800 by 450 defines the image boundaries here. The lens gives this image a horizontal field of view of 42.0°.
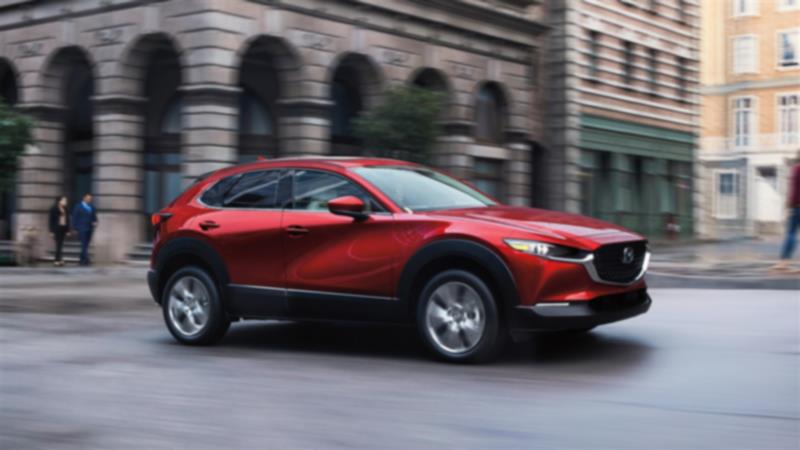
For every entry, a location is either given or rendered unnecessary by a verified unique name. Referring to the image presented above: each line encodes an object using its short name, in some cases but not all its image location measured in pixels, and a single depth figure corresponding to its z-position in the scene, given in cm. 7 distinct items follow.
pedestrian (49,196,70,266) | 2302
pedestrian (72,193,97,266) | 2216
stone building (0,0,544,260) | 2219
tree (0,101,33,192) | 2130
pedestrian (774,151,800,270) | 1548
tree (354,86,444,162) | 2166
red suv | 721
